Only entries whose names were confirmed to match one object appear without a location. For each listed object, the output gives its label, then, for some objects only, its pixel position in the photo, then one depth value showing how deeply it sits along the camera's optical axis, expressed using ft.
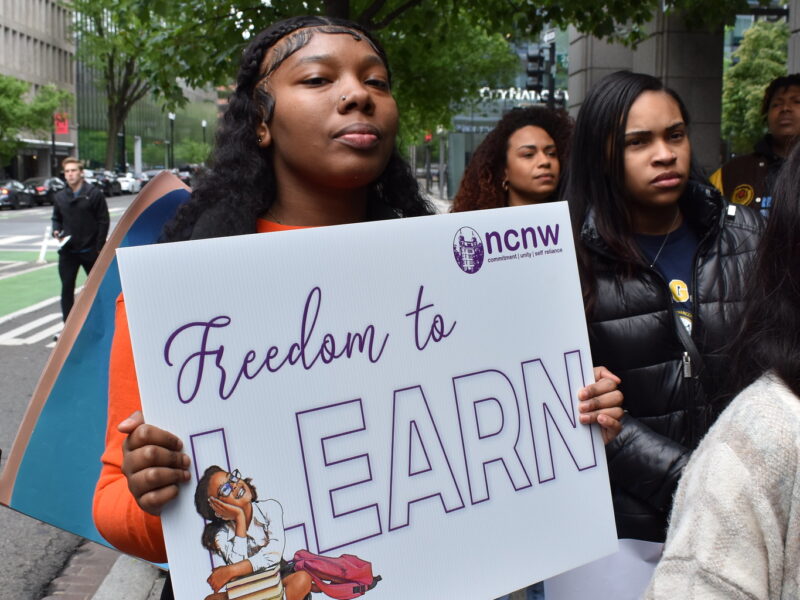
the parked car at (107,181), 171.00
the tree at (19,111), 139.03
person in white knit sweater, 3.89
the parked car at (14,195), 126.00
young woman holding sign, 5.51
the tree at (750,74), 132.57
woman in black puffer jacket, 7.73
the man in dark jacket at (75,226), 33.30
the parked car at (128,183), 194.90
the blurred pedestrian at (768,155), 16.26
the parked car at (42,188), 137.28
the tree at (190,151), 267.39
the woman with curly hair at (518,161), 13.96
